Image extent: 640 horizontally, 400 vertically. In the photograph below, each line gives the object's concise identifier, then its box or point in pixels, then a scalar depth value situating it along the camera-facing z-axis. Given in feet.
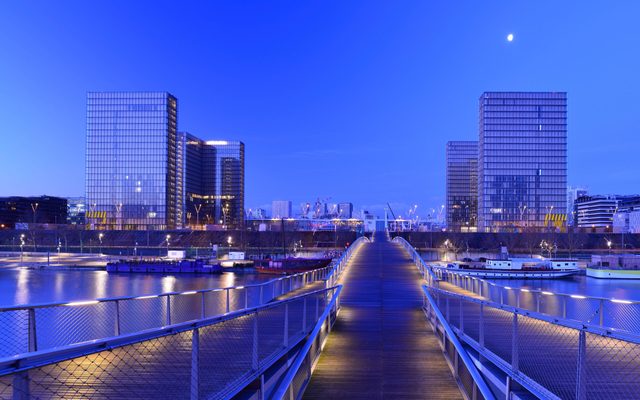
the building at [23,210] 583.17
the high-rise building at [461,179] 556.51
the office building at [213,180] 543.80
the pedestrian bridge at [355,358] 16.31
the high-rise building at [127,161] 399.03
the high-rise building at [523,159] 401.29
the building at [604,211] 628.28
